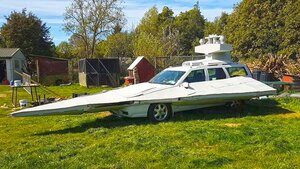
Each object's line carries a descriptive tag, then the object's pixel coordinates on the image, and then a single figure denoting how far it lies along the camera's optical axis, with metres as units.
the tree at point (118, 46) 30.07
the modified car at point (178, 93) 6.60
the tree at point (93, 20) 27.16
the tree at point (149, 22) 37.07
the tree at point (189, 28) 37.06
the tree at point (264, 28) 20.74
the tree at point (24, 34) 27.88
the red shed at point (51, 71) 19.71
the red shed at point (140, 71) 15.76
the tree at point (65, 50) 31.38
